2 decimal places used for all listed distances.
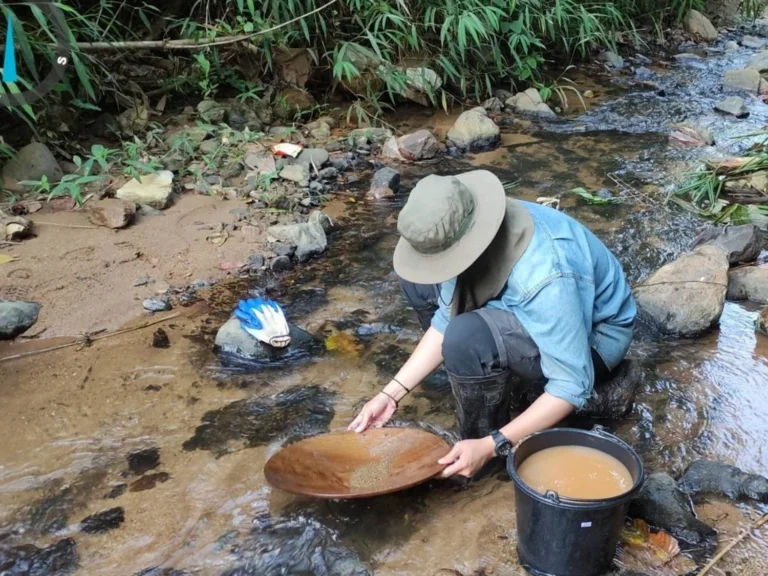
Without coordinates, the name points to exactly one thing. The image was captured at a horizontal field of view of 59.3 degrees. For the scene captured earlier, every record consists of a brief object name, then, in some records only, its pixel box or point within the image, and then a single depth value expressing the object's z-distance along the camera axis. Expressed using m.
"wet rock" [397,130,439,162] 4.91
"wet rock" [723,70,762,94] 6.81
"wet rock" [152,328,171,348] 2.87
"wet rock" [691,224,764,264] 3.36
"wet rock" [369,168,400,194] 4.38
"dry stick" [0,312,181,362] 2.78
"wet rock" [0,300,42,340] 2.86
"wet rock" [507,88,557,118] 5.94
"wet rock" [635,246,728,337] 2.87
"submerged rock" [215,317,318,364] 2.78
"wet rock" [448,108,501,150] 5.16
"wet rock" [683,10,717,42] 9.22
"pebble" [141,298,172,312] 3.09
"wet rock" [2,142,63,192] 3.87
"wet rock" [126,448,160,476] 2.20
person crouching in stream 1.67
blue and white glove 2.76
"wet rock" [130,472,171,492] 2.12
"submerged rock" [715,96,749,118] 5.96
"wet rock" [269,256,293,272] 3.48
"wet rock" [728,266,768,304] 3.13
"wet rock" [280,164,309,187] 4.30
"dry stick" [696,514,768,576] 1.78
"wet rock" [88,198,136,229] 3.60
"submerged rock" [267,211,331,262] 3.58
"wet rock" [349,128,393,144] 5.06
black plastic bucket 1.51
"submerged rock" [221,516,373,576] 1.84
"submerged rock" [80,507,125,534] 1.97
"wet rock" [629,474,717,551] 1.86
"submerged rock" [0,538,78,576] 1.84
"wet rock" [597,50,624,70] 7.62
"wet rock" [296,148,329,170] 4.51
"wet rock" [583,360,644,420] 2.26
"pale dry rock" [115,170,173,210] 3.84
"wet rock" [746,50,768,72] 7.52
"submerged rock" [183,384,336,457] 2.32
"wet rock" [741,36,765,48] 9.26
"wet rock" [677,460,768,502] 2.00
